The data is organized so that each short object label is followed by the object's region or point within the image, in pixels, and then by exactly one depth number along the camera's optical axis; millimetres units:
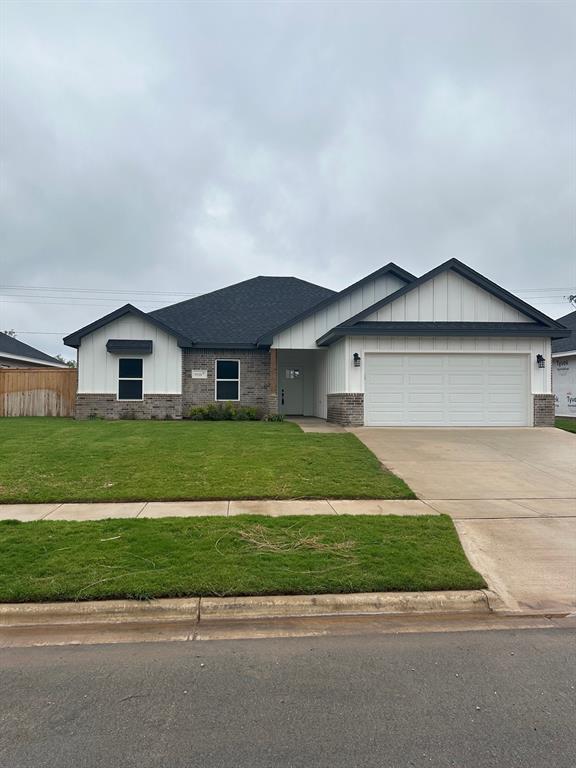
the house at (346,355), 15469
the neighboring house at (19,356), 26922
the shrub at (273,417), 17453
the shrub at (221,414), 17609
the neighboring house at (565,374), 22359
